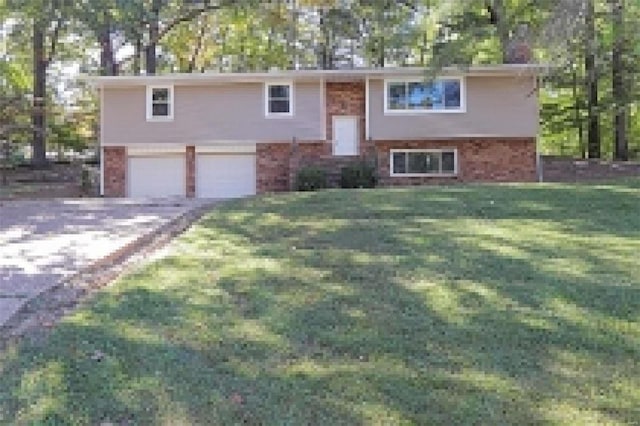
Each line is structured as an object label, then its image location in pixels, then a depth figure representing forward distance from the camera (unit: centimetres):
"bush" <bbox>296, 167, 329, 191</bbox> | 1941
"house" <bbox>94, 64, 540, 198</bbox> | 2022
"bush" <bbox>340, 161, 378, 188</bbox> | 1945
